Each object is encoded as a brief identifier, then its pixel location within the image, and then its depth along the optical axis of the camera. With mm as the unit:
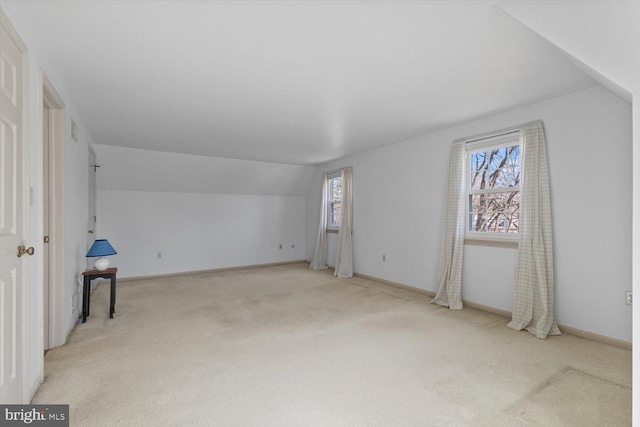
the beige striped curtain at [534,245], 3002
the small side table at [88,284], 3250
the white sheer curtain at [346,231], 5611
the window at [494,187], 3498
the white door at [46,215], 2574
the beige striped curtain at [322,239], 6375
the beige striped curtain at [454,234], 3814
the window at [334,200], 6364
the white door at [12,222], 1491
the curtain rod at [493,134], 3277
